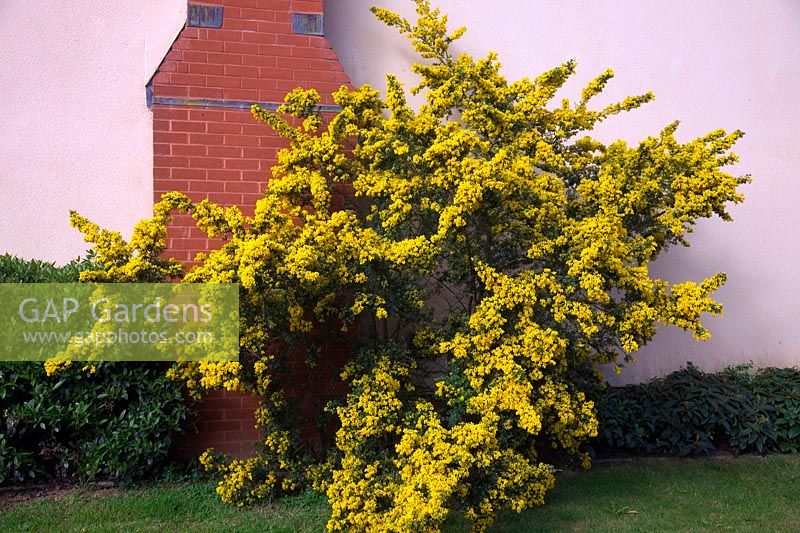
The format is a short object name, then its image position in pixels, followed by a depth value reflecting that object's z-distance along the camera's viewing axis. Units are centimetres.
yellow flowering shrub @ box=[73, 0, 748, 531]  416
